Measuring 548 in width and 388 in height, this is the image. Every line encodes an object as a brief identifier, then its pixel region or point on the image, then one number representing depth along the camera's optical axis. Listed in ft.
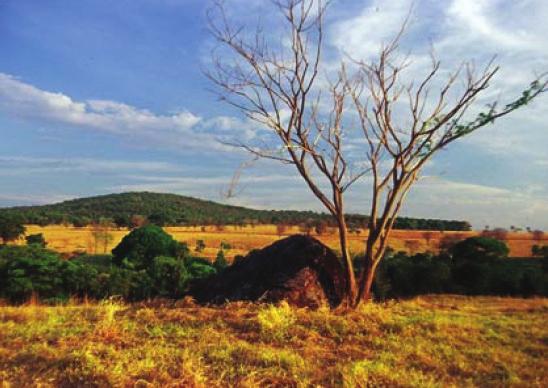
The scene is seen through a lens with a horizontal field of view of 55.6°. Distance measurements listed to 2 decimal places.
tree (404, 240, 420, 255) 154.59
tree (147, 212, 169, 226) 242.80
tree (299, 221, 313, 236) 217.31
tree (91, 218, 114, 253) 145.39
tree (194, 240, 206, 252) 145.01
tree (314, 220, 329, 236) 183.23
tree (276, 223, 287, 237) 220.14
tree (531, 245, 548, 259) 114.19
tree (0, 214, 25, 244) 134.10
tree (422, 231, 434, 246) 178.09
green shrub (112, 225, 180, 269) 106.42
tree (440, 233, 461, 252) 140.73
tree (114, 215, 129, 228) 222.07
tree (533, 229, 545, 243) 189.94
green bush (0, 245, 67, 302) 62.59
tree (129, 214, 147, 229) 219.41
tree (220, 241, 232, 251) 154.84
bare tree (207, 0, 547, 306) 29.60
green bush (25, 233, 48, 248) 129.08
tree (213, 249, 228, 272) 97.10
